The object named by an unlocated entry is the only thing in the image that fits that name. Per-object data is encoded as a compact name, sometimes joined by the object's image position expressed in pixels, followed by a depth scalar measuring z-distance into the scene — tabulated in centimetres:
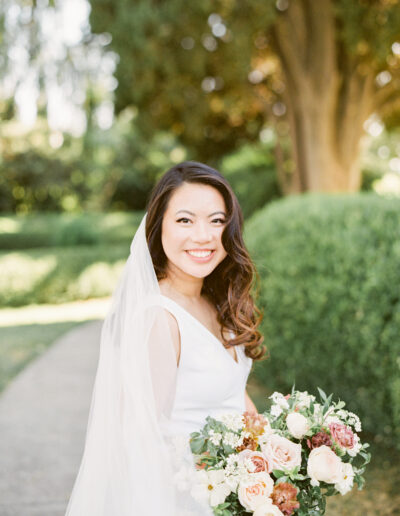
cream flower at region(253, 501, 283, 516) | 151
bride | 174
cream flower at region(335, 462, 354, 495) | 159
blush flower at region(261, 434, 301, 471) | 159
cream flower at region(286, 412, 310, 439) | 169
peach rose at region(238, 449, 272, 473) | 159
